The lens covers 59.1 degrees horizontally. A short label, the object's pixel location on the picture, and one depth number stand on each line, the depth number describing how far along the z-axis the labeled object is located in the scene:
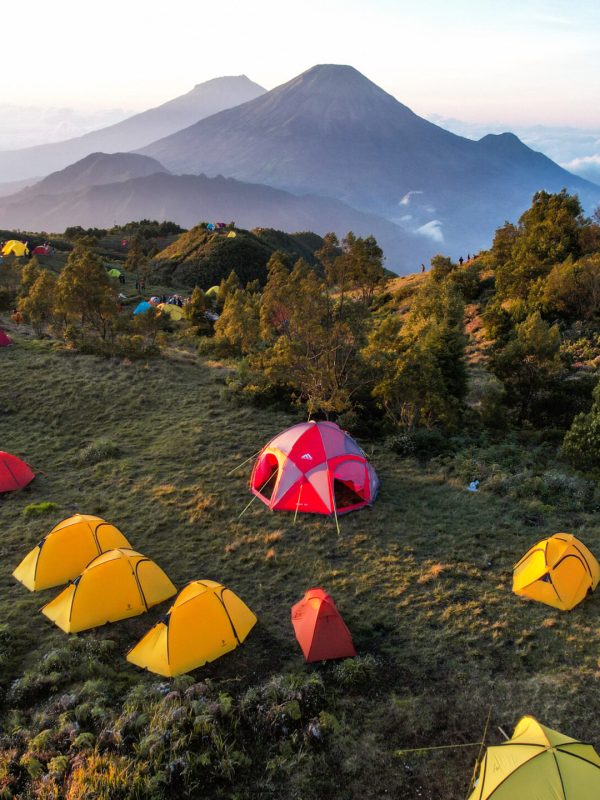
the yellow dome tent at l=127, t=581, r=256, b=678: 10.05
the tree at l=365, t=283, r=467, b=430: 20.91
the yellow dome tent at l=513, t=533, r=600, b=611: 11.45
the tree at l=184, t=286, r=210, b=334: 46.00
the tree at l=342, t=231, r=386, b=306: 48.59
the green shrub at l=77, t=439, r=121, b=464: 19.45
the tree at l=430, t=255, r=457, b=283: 52.91
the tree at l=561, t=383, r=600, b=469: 18.84
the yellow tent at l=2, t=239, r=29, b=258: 61.00
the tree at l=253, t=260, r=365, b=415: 22.25
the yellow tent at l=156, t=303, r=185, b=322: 50.62
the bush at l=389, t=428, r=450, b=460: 20.19
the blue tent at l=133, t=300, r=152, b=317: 48.50
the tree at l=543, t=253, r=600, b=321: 36.72
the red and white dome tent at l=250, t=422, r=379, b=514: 15.63
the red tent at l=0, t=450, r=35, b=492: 17.11
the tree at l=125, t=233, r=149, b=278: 69.79
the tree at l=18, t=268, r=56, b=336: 35.19
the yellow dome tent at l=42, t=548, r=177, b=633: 11.26
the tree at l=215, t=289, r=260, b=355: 34.34
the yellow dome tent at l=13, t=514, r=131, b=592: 12.69
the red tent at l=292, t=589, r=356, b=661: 10.14
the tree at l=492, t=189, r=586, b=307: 42.56
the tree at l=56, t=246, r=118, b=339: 31.91
